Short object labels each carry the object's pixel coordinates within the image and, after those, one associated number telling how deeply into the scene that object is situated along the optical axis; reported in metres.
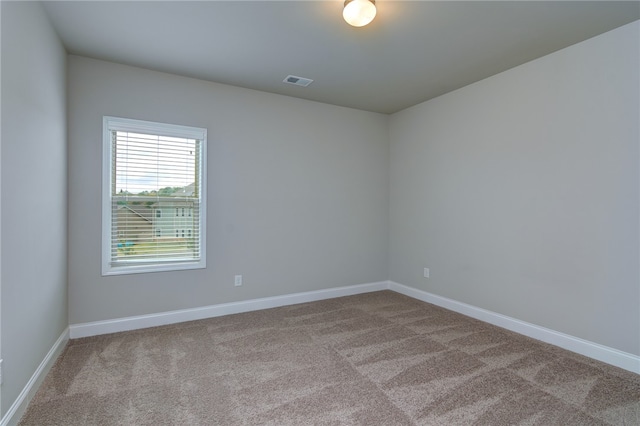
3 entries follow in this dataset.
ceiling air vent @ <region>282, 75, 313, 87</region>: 3.46
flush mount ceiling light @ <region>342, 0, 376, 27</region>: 2.07
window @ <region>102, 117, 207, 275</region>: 3.12
